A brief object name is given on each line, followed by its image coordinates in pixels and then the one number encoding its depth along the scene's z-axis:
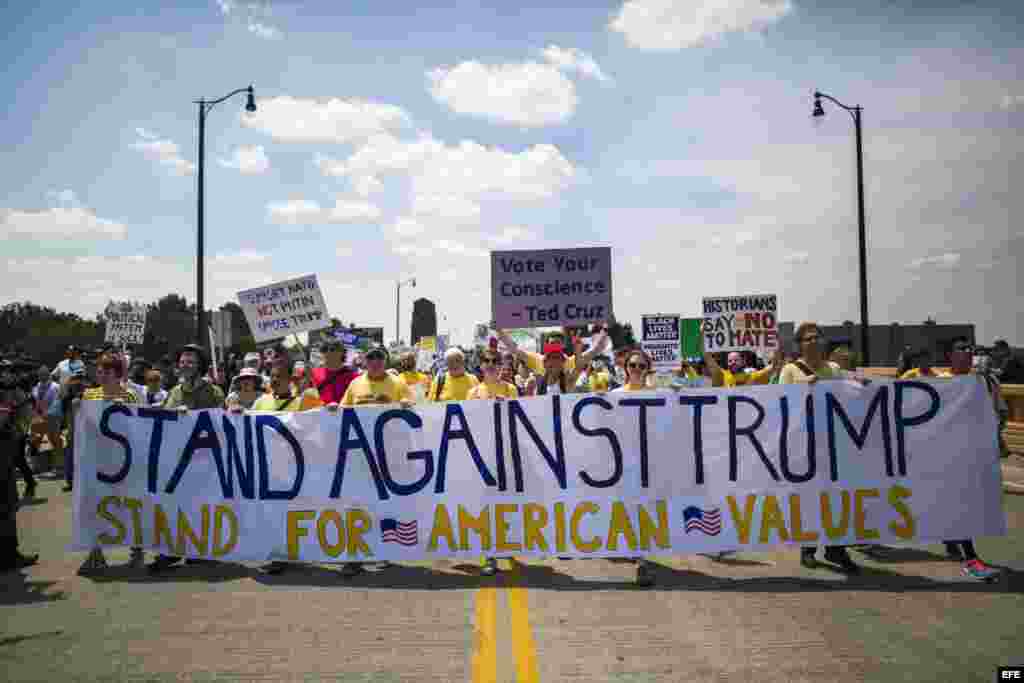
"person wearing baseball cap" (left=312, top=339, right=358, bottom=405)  6.84
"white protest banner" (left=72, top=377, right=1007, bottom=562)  5.70
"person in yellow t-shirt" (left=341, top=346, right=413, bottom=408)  6.41
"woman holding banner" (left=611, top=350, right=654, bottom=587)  6.25
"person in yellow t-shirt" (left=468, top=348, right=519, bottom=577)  6.65
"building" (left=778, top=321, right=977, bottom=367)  44.66
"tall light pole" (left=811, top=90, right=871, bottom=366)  19.12
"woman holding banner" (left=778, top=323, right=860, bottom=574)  5.91
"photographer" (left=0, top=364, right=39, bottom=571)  6.11
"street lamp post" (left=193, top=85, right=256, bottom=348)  19.05
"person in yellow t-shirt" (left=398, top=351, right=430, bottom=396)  10.62
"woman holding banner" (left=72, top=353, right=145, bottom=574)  6.27
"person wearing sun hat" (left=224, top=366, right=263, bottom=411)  6.72
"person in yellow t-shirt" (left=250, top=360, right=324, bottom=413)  6.45
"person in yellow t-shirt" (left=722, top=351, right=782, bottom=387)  7.32
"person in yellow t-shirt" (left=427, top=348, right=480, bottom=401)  7.25
